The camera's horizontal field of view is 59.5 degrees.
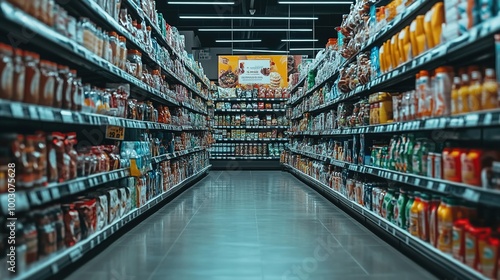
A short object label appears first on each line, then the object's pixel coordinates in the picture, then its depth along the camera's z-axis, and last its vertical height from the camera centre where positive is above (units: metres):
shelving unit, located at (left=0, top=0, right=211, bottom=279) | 2.08 +0.13
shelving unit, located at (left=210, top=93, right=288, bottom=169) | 12.68 -0.13
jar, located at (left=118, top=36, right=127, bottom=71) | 3.79 +0.73
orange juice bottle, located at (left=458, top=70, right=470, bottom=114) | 2.36 +0.23
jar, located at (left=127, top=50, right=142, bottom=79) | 4.33 +0.76
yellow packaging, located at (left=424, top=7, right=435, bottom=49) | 2.83 +0.70
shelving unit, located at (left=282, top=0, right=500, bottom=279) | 2.24 +0.06
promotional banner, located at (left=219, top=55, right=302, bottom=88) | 12.84 +1.99
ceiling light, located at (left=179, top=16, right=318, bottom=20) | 11.00 +3.12
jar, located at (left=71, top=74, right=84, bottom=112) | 2.75 +0.27
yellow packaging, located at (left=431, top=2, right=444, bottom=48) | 2.75 +0.74
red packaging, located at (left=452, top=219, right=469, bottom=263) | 2.33 -0.54
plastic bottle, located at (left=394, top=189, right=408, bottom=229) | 3.24 -0.53
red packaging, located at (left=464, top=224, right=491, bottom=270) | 2.19 -0.53
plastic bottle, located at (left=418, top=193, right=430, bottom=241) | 2.80 -0.51
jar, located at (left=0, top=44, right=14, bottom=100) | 1.94 +0.29
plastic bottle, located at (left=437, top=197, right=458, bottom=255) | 2.49 -0.50
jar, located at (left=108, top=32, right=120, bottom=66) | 3.58 +0.74
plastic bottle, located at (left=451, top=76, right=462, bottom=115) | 2.46 +0.24
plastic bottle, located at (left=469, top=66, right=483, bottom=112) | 2.23 +0.25
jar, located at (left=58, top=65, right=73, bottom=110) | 2.62 +0.31
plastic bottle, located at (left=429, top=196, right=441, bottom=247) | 2.66 -0.52
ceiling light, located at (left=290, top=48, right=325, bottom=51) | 18.05 +3.72
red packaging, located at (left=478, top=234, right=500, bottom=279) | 2.03 -0.55
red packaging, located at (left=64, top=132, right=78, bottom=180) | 2.67 -0.11
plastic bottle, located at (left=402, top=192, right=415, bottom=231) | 3.08 -0.51
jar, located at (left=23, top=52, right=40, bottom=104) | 2.18 +0.29
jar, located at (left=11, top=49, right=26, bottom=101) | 2.05 +0.29
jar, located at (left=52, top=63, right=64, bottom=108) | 2.49 +0.28
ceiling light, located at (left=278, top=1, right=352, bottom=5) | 9.81 +3.07
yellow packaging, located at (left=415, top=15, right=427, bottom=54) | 2.98 +0.71
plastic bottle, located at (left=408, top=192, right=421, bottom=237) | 2.92 -0.54
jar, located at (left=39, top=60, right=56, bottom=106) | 2.33 +0.29
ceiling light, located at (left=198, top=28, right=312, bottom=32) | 13.46 +3.49
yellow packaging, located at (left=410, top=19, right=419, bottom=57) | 3.07 +0.70
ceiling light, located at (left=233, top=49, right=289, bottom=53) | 17.71 +3.54
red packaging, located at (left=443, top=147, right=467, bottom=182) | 2.45 -0.15
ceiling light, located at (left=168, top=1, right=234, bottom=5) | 9.78 +3.08
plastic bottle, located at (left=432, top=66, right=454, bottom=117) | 2.64 +0.29
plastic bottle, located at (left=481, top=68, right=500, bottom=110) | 2.11 +0.22
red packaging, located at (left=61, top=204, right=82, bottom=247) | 2.62 -0.54
